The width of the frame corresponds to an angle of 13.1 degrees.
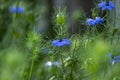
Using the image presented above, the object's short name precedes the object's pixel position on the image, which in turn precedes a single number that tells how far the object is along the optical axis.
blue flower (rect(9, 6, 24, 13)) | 3.31
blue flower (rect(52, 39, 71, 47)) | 2.05
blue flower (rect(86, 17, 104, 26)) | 2.12
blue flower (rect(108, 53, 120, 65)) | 2.09
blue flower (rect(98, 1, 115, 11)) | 2.15
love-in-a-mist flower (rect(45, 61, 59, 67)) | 2.12
